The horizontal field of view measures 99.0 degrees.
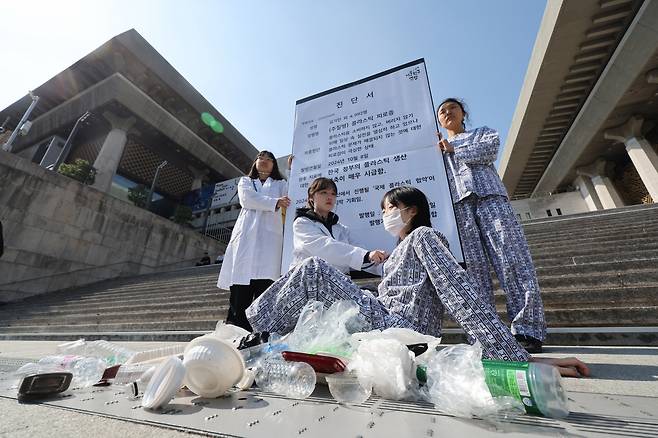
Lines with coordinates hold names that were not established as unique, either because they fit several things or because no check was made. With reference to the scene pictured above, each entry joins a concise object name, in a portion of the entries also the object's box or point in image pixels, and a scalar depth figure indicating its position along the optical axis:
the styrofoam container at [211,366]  0.91
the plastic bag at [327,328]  1.08
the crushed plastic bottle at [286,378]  0.97
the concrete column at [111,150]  11.83
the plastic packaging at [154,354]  1.37
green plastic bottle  0.74
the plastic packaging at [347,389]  0.91
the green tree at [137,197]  11.60
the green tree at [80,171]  10.22
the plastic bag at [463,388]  0.74
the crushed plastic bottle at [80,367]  1.20
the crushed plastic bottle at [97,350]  1.59
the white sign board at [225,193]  16.66
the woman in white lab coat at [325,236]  1.62
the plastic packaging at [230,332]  1.32
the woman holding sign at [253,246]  2.21
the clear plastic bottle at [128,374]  1.19
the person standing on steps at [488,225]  1.49
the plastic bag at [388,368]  0.90
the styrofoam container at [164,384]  0.84
